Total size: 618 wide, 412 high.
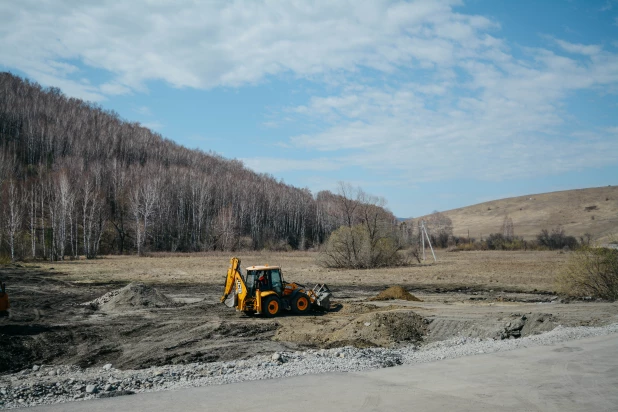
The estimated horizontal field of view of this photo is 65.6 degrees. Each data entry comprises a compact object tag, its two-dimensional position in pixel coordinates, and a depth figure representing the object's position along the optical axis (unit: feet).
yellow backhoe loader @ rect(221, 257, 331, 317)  66.88
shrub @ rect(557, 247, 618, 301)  79.56
